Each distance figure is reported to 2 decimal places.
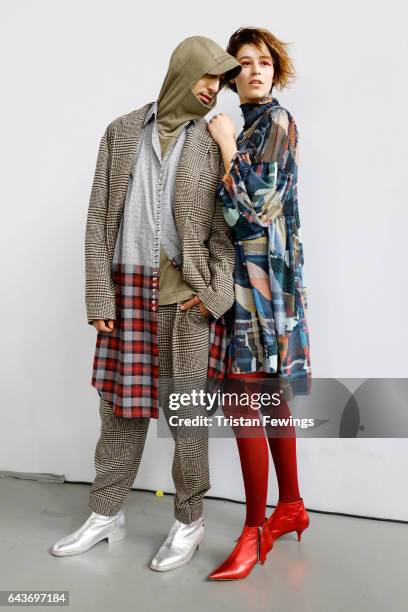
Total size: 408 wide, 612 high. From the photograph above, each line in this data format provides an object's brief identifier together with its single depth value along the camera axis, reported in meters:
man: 1.58
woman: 1.53
